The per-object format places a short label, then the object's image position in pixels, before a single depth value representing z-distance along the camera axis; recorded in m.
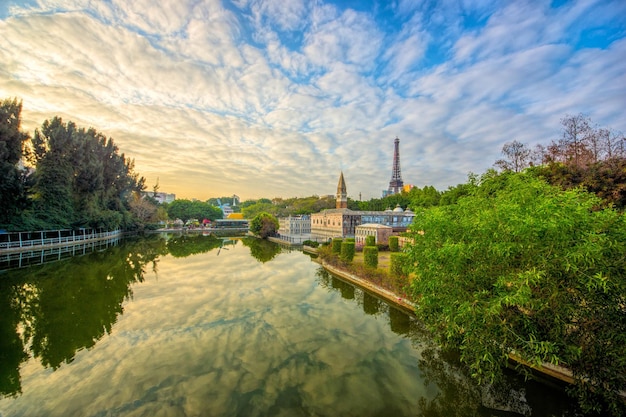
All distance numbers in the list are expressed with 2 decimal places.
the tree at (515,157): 27.47
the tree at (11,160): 25.61
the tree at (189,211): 86.61
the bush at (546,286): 6.75
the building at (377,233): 39.31
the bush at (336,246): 30.37
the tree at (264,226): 59.62
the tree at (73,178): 32.09
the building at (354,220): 54.62
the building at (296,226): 65.75
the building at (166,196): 169.88
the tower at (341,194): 64.88
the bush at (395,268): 18.05
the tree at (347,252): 26.24
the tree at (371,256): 22.77
